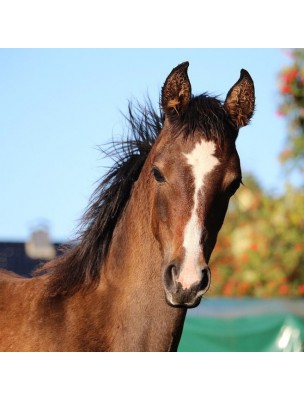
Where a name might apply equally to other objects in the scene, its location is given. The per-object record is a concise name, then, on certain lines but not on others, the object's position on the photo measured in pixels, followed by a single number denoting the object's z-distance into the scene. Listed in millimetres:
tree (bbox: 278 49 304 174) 13722
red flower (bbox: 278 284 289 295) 14106
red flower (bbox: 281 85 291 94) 14008
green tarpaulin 12485
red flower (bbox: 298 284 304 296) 13895
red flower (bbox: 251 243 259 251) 14214
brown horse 5756
